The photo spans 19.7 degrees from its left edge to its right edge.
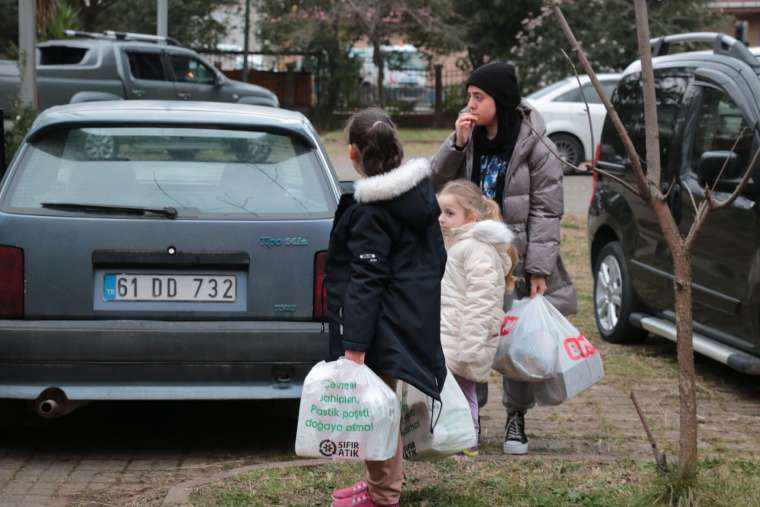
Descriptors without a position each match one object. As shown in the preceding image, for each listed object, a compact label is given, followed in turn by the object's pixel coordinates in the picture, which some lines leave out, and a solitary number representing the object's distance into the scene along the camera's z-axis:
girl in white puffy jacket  9.05
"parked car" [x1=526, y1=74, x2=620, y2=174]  38.09
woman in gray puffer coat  9.68
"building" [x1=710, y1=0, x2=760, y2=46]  79.03
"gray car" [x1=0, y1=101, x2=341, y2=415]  9.44
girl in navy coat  7.35
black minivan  11.81
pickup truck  37.64
